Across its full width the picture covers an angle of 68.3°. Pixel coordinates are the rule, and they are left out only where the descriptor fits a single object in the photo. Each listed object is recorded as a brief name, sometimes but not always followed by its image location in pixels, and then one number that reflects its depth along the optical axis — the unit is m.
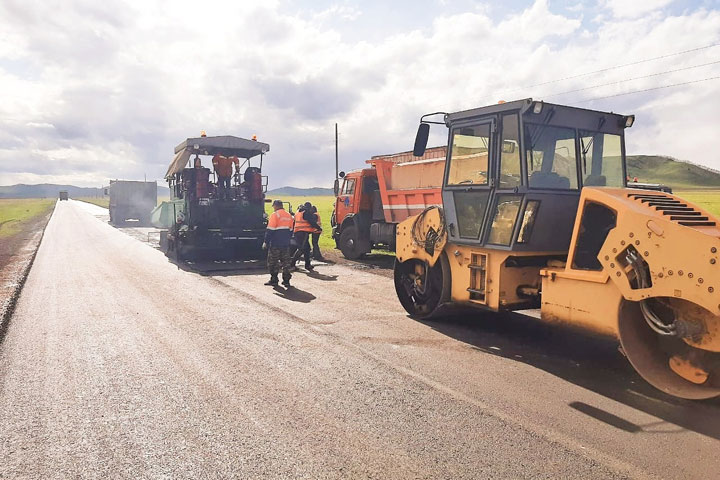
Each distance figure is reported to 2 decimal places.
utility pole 18.04
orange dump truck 12.62
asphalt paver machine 14.08
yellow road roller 4.21
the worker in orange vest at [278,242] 10.41
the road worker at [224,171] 15.18
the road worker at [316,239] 13.03
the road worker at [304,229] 12.64
